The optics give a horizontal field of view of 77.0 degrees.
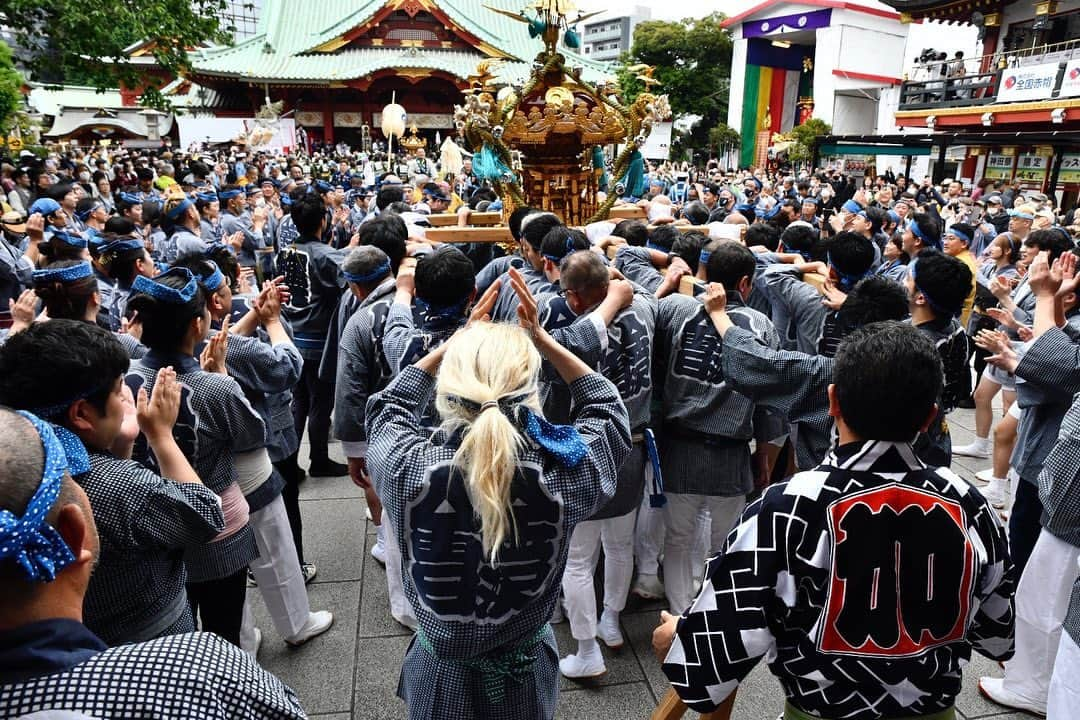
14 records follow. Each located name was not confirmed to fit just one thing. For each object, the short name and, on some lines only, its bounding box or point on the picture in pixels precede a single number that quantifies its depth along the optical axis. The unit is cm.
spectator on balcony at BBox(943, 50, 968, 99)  1881
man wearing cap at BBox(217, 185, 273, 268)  727
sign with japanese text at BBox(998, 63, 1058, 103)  1580
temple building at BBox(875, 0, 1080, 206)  1534
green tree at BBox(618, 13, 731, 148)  3588
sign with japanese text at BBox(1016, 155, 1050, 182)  1630
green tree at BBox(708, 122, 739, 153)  3198
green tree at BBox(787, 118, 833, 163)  2458
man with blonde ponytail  154
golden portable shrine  612
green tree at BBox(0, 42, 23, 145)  772
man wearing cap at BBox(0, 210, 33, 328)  459
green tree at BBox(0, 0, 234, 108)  840
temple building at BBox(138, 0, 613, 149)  2653
